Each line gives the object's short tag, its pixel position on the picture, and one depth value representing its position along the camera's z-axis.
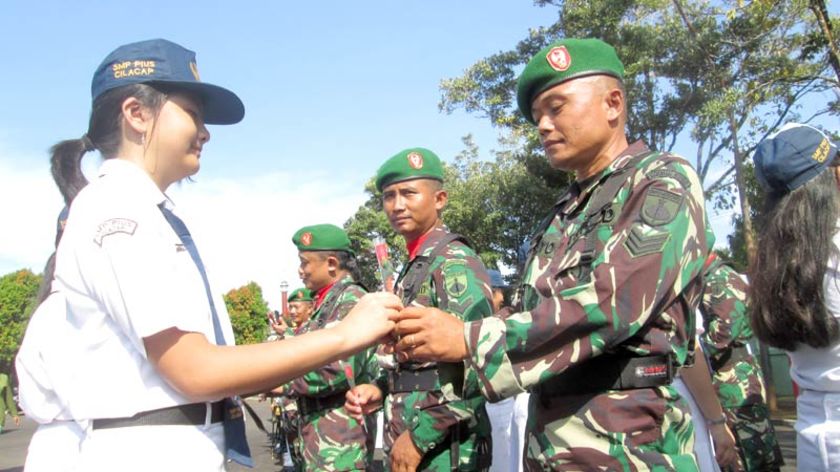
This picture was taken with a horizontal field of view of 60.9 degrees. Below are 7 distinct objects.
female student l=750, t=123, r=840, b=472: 2.60
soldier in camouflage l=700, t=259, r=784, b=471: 4.59
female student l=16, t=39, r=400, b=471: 1.54
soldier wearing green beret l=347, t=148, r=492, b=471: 3.24
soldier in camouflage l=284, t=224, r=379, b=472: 4.35
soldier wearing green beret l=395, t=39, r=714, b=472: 1.83
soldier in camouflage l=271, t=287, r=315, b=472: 7.26
